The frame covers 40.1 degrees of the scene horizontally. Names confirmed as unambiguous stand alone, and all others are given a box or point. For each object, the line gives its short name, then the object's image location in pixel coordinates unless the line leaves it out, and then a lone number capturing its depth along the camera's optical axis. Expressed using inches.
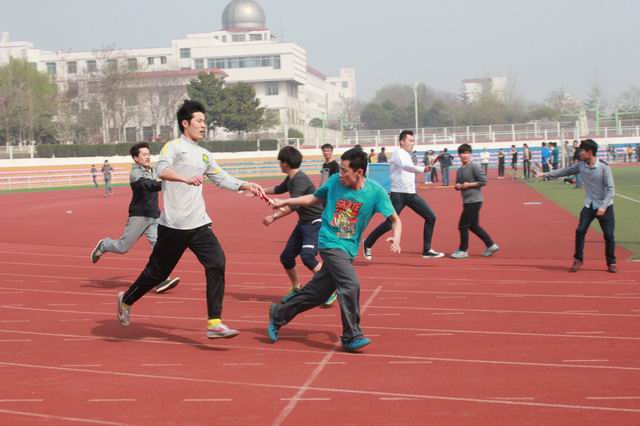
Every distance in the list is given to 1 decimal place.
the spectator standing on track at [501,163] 1829.5
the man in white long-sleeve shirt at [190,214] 297.4
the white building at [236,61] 4308.6
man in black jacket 424.5
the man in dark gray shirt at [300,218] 371.9
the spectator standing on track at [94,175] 1952.5
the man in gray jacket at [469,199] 541.3
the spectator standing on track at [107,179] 1528.1
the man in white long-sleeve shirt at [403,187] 529.2
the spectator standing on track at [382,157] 1691.7
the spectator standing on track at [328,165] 506.3
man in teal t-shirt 284.0
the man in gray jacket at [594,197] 454.0
